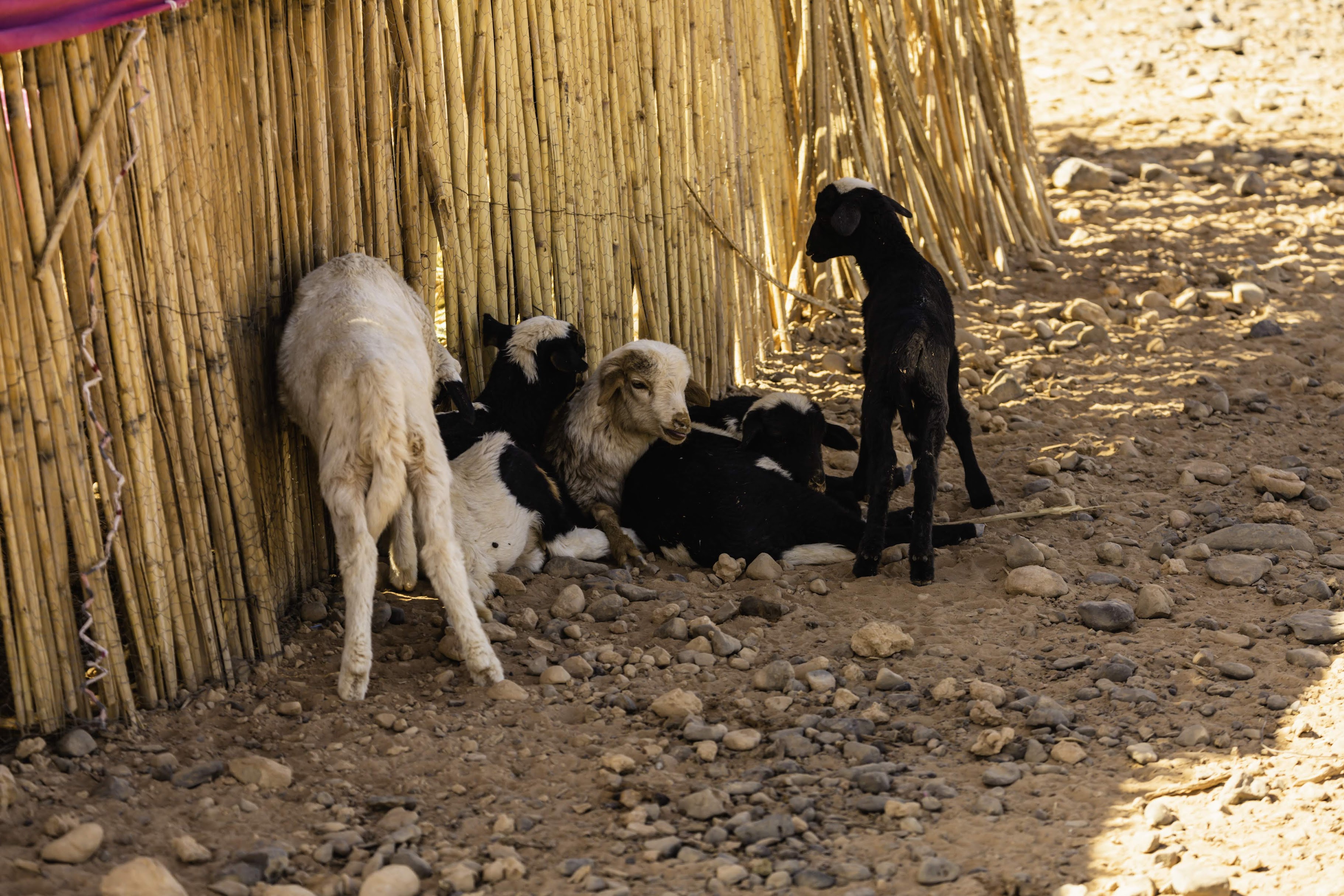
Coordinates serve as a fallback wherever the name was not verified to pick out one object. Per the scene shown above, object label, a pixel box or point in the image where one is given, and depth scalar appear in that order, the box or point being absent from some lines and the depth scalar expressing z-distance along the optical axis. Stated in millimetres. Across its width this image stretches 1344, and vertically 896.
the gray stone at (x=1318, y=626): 4262
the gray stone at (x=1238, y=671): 4055
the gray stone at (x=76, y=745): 3592
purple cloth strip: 3238
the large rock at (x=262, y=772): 3488
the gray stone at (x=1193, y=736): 3662
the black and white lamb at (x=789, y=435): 5637
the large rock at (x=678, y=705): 3932
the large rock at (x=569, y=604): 4660
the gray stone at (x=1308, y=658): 4094
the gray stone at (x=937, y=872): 3039
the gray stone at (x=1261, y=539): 5023
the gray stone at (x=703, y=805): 3371
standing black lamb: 4965
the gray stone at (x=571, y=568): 5062
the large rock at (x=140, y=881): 2896
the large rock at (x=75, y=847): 3094
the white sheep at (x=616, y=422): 5504
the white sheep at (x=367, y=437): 3979
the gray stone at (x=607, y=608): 4645
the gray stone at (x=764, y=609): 4672
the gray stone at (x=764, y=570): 5035
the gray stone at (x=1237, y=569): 4773
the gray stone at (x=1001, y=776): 3508
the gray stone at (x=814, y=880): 3057
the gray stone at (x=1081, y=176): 10031
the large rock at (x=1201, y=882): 2924
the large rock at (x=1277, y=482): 5520
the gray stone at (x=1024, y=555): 4977
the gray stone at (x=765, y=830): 3254
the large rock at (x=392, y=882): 2971
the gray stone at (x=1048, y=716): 3793
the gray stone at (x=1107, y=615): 4461
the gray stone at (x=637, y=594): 4832
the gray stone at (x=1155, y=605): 4547
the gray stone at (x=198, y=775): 3484
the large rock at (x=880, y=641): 4289
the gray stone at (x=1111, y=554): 5023
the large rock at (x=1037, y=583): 4730
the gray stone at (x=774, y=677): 4133
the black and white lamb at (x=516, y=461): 4941
